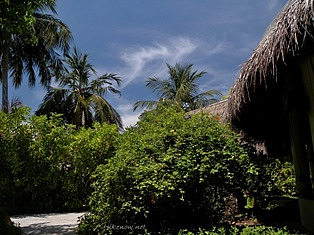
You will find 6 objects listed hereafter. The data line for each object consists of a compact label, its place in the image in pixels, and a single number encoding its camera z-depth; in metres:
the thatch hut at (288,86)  4.38
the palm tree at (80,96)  19.27
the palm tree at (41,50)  16.38
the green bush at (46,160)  10.44
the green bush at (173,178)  5.01
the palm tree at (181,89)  22.42
